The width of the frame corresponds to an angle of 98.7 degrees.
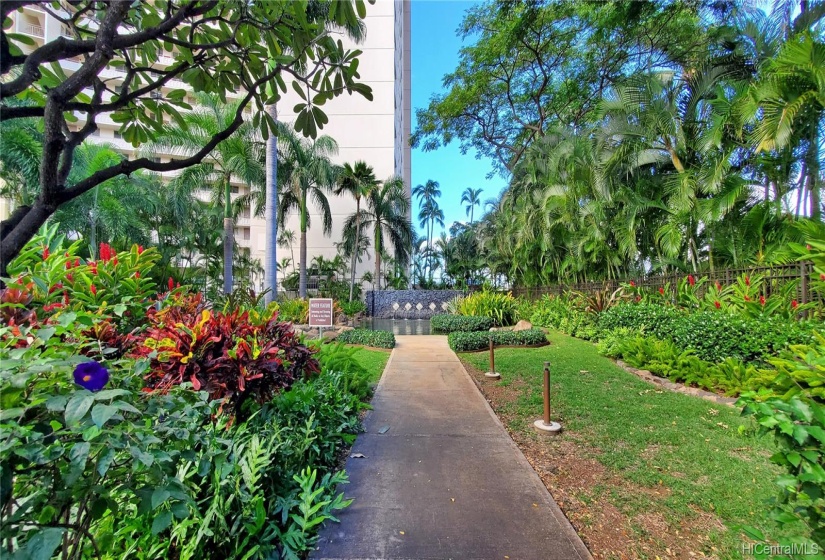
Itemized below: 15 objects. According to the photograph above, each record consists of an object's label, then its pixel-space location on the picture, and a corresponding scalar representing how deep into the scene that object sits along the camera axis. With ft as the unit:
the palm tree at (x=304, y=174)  57.52
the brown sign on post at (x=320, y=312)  29.66
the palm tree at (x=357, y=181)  72.02
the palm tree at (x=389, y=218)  77.71
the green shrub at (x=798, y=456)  4.87
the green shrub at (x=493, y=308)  49.08
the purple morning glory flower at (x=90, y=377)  3.68
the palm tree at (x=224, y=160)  38.75
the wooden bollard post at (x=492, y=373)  23.45
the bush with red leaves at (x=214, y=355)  9.85
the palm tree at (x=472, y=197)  157.79
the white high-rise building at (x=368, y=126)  99.71
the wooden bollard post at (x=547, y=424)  14.66
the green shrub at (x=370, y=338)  36.09
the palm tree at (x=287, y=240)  93.97
